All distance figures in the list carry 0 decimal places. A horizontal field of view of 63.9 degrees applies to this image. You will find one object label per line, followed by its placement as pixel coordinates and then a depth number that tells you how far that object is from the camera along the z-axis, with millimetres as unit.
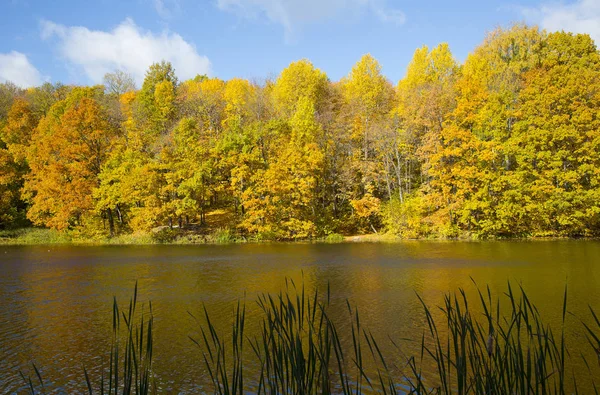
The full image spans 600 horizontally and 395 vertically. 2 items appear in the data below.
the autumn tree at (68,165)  37594
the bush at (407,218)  36469
